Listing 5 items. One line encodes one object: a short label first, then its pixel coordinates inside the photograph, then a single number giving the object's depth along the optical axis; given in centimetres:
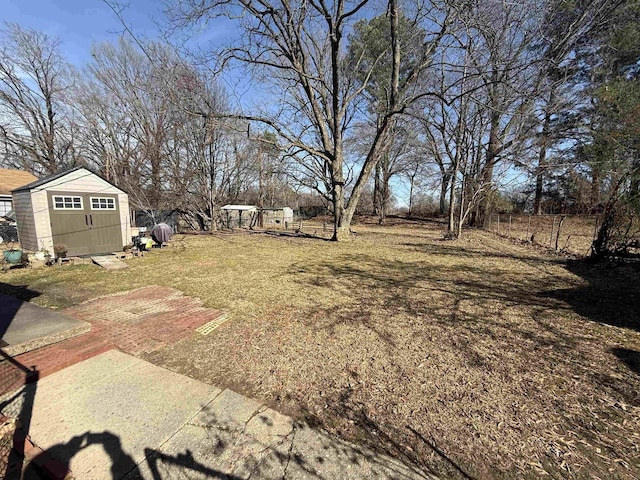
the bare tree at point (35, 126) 1659
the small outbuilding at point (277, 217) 2568
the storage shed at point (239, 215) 2138
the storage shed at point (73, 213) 789
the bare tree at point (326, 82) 903
